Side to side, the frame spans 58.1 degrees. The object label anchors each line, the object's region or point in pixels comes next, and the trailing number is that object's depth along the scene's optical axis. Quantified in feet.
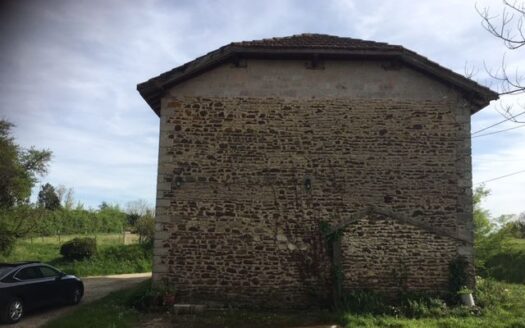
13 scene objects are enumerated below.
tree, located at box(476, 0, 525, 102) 22.23
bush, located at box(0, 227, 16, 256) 74.57
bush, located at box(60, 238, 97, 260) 75.66
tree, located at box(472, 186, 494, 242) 59.72
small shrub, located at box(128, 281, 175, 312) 36.09
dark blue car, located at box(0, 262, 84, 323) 34.12
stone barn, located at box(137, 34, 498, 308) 37.86
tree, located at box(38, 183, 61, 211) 155.43
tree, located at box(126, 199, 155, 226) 113.60
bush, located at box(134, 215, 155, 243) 85.14
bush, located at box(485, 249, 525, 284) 64.85
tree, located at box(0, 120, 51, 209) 80.94
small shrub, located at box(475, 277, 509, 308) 36.63
